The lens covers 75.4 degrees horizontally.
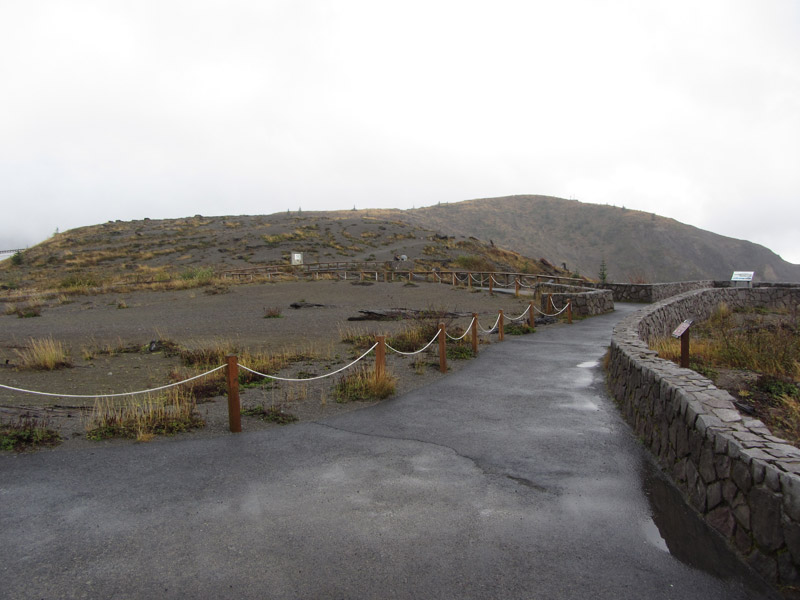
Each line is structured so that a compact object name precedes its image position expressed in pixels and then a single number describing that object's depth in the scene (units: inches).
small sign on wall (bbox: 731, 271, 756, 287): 965.2
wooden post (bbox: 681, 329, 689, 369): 310.8
